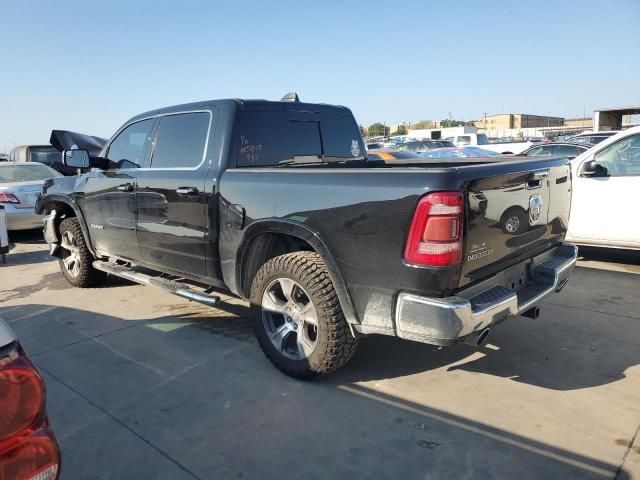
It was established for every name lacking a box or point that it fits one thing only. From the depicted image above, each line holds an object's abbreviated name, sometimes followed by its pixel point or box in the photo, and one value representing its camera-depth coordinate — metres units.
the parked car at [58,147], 12.77
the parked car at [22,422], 1.39
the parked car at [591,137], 16.70
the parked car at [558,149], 13.63
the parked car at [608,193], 6.11
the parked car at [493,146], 20.23
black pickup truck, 2.74
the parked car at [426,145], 25.58
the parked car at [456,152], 16.31
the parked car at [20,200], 8.99
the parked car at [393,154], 12.93
